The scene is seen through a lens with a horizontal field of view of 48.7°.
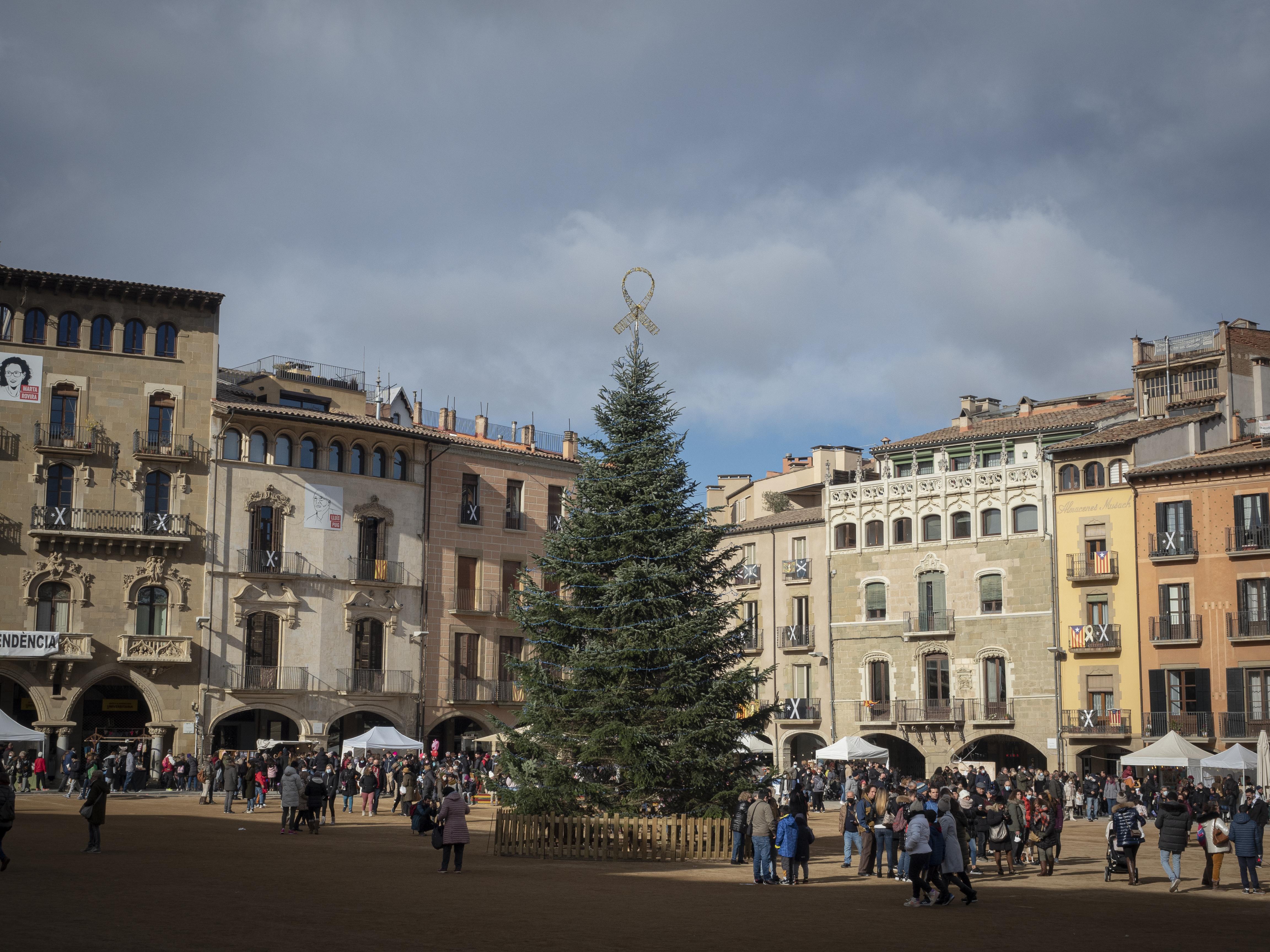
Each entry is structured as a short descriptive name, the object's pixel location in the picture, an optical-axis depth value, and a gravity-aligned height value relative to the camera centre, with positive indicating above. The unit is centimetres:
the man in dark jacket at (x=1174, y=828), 2253 -178
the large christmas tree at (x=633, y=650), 2802 +117
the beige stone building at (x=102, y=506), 4988 +697
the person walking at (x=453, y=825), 2373 -202
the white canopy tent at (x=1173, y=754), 4094 -110
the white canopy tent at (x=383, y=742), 4297 -118
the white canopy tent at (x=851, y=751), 4881 -140
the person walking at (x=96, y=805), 2416 -181
